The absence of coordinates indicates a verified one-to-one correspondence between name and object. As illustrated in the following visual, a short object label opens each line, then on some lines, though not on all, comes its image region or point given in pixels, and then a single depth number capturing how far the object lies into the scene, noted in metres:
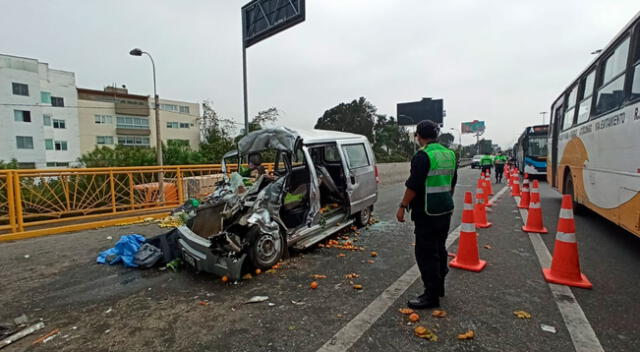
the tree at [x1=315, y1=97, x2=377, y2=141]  48.66
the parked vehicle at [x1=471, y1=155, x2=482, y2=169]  30.90
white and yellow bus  3.84
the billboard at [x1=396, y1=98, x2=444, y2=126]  37.97
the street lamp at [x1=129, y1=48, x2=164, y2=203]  7.98
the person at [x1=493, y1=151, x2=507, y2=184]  14.61
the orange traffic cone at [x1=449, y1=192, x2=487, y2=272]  3.73
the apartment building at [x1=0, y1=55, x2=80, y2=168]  30.30
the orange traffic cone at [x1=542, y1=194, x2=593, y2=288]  3.25
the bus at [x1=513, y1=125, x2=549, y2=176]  15.36
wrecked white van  3.60
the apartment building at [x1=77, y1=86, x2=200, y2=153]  37.12
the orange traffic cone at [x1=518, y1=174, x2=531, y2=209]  7.74
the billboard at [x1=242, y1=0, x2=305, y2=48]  9.55
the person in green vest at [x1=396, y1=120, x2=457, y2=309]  2.76
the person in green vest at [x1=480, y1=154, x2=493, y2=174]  14.64
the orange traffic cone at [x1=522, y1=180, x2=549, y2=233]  5.42
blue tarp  4.22
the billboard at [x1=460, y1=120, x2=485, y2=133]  61.00
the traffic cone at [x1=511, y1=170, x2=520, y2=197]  9.84
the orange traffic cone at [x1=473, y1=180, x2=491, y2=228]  5.94
